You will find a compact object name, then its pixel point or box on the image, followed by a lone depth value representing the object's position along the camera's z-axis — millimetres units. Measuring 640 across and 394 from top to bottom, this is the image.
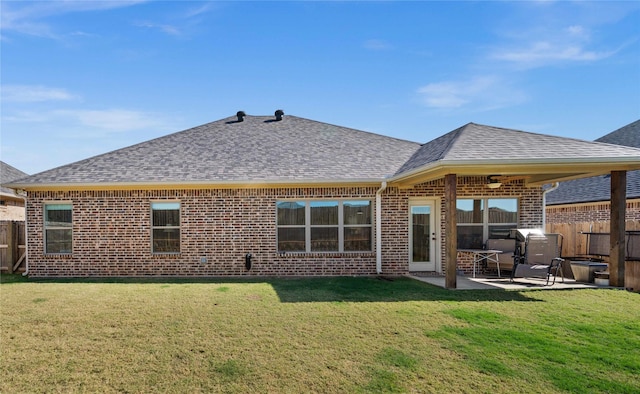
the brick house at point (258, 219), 10273
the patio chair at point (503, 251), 9820
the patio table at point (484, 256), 9445
